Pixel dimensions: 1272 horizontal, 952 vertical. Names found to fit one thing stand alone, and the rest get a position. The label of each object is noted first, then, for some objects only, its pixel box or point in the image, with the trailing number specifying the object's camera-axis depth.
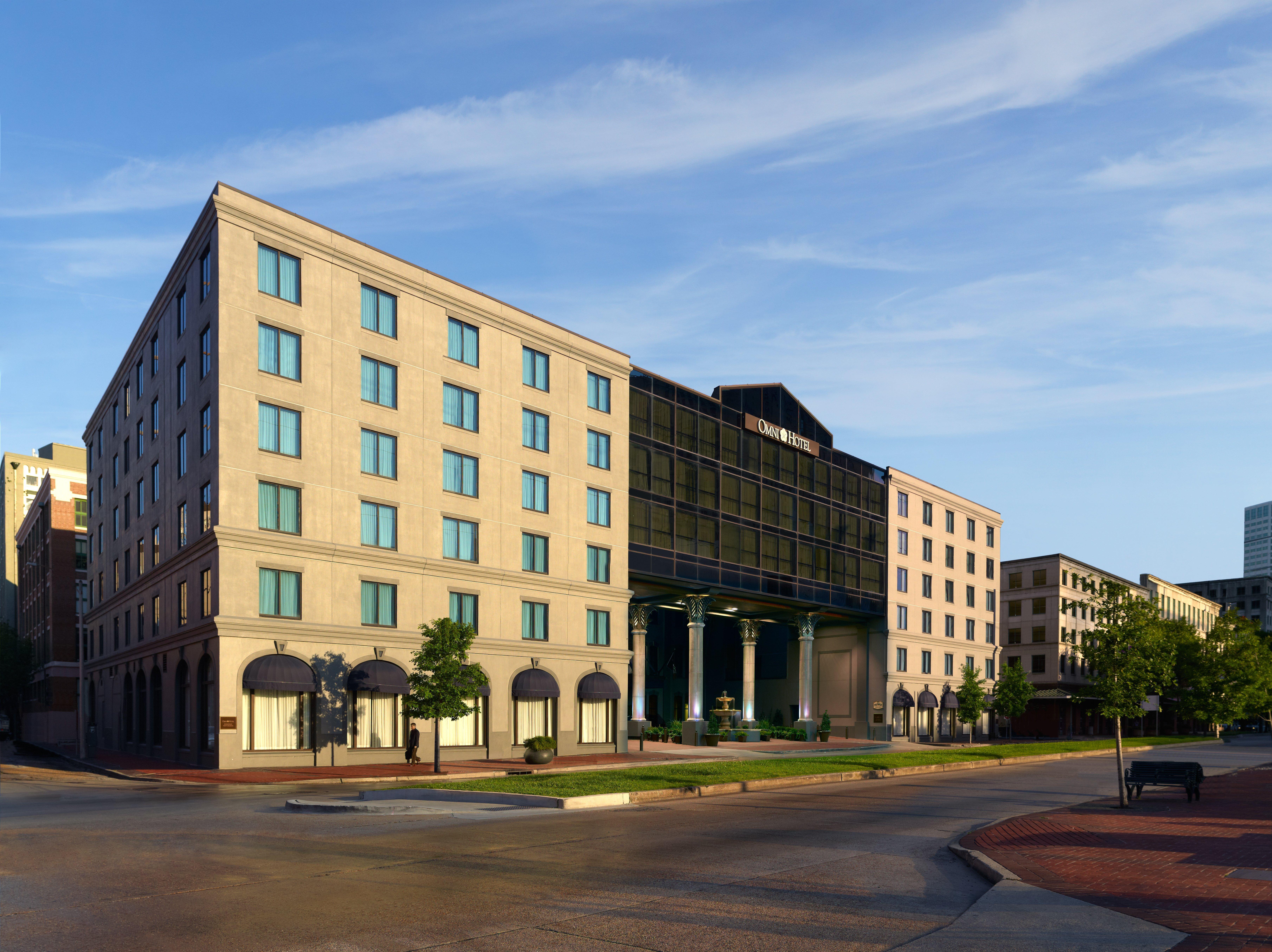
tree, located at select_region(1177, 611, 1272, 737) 96.19
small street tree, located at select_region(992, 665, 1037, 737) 87.94
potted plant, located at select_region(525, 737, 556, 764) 44.53
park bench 27.17
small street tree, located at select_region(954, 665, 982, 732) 84.06
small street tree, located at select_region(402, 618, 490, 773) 41.50
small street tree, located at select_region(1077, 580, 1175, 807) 27.80
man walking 42.78
